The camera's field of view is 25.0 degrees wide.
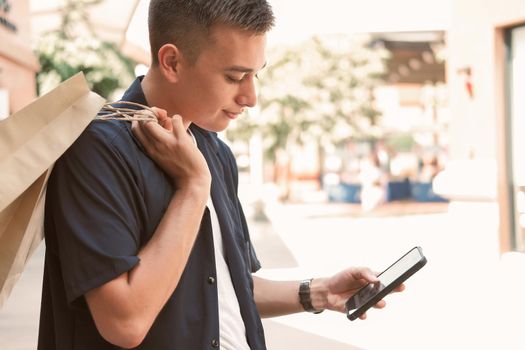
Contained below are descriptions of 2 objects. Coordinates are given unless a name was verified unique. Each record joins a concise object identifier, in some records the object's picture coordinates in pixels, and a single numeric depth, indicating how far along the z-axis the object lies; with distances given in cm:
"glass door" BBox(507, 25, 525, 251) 1055
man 172
